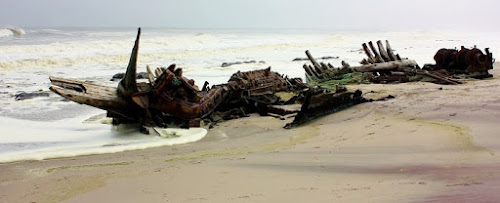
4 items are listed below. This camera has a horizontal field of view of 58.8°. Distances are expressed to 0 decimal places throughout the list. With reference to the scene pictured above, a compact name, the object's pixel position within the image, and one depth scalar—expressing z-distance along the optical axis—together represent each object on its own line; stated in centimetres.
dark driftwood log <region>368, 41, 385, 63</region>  1174
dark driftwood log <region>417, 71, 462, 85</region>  915
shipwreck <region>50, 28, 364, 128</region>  619
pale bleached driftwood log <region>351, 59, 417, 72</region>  1074
